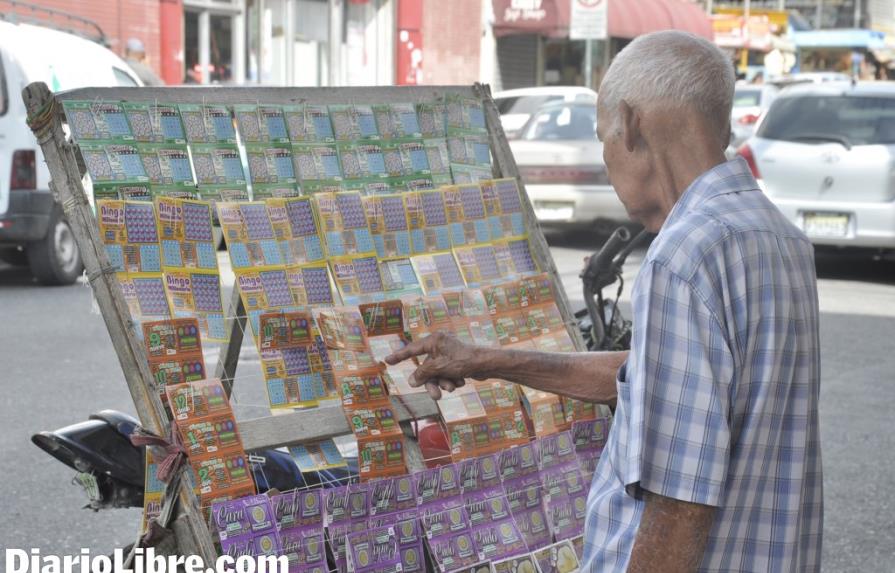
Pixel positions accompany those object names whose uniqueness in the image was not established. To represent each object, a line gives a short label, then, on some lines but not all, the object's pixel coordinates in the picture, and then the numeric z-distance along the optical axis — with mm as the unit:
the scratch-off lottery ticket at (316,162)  3064
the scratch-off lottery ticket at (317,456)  2895
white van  9547
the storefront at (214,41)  19953
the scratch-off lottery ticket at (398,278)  3143
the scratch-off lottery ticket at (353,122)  3166
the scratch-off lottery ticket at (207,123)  2900
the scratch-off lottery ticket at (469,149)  3443
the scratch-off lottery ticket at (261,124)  2994
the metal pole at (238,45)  20891
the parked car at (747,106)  18633
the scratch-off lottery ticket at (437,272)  3203
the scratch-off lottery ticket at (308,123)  3070
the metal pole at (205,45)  20062
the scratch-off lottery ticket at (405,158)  3264
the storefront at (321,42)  21688
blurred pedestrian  13805
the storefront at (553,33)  25781
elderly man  1691
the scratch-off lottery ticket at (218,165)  2898
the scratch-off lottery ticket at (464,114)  3453
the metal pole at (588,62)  19500
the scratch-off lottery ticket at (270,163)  2990
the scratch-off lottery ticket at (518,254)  3445
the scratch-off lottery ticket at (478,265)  3309
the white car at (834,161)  10633
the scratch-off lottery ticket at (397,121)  3273
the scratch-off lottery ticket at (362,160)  3162
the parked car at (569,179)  12977
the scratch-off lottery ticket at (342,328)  2926
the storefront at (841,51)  46438
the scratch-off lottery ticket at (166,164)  2811
